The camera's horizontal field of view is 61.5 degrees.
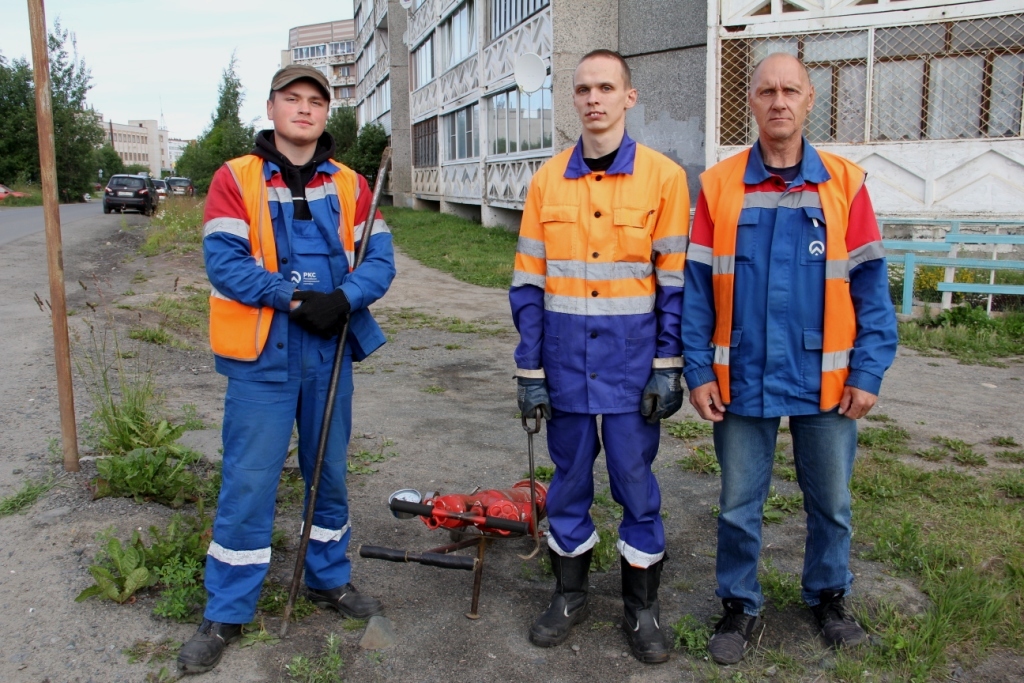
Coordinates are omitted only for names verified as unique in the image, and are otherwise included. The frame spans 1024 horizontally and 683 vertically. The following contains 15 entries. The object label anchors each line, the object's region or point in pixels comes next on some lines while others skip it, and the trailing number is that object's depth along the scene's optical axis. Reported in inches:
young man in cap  122.4
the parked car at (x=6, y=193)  1496.1
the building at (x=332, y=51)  3435.0
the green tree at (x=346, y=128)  1878.7
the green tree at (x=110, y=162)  3398.1
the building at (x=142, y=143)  5679.6
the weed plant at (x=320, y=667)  119.1
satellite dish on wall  633.6
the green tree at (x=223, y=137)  1769.2
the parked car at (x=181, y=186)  1713.8
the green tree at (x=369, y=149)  1612.9
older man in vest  118.0
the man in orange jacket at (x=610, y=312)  124.3
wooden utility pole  161.6
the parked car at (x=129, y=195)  1258.0
